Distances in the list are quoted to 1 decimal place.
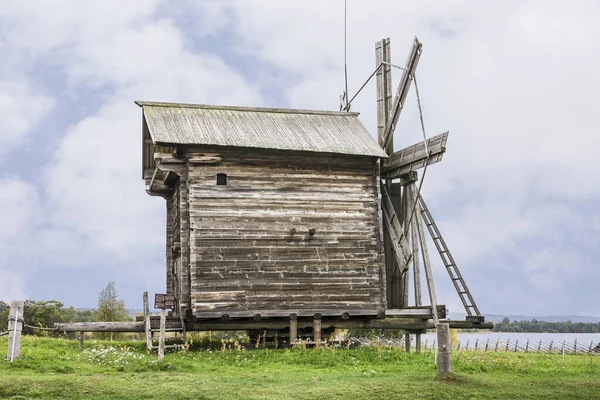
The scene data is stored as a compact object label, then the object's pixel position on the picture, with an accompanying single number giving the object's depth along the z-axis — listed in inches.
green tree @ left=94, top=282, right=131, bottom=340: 1610.5
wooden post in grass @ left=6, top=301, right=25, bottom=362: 781.9
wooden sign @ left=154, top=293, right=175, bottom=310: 911.2
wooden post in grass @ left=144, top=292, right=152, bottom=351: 979.3
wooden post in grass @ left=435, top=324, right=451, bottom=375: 692.1
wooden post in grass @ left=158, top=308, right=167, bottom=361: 870.4
